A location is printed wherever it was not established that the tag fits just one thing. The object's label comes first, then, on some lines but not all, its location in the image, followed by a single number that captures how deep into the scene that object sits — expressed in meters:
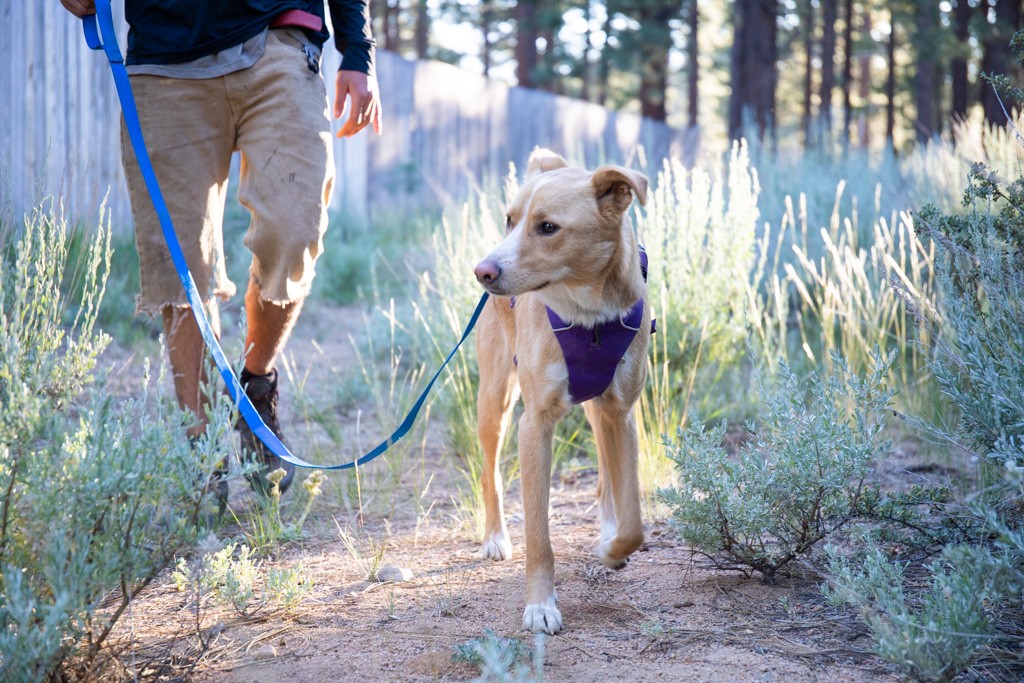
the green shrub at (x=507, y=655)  2.37
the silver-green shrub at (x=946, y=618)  2.01
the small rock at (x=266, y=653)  2.54
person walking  3.40
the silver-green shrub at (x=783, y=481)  2.84
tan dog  2.90
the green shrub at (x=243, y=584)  2.47
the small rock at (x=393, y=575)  3.24
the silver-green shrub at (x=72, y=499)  1.99
